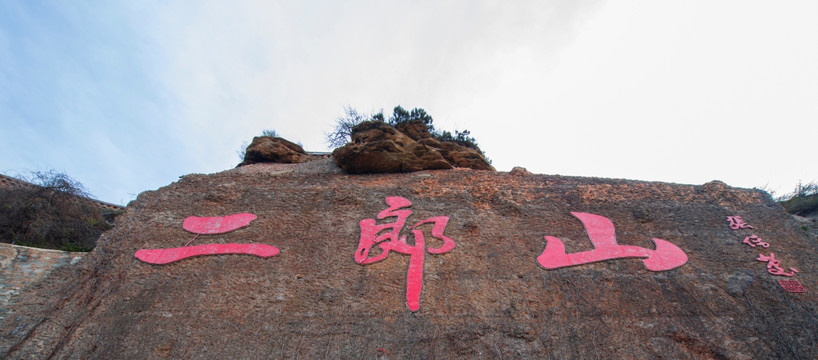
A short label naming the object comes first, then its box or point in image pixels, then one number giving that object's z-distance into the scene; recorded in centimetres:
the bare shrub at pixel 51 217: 641
